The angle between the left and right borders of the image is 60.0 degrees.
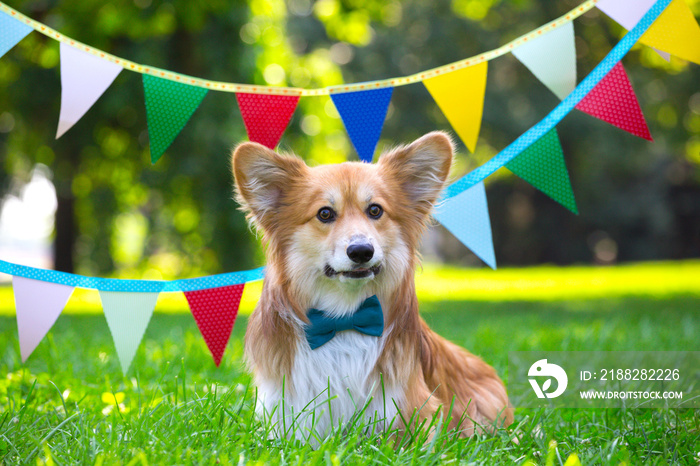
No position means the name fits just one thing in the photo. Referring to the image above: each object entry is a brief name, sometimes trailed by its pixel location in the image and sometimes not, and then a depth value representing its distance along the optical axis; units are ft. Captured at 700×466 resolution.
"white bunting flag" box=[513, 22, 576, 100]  10.37
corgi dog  8.52
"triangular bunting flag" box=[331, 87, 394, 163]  10.64
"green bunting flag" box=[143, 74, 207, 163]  10.17
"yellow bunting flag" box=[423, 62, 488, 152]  10.68
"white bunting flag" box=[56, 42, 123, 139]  9.73
